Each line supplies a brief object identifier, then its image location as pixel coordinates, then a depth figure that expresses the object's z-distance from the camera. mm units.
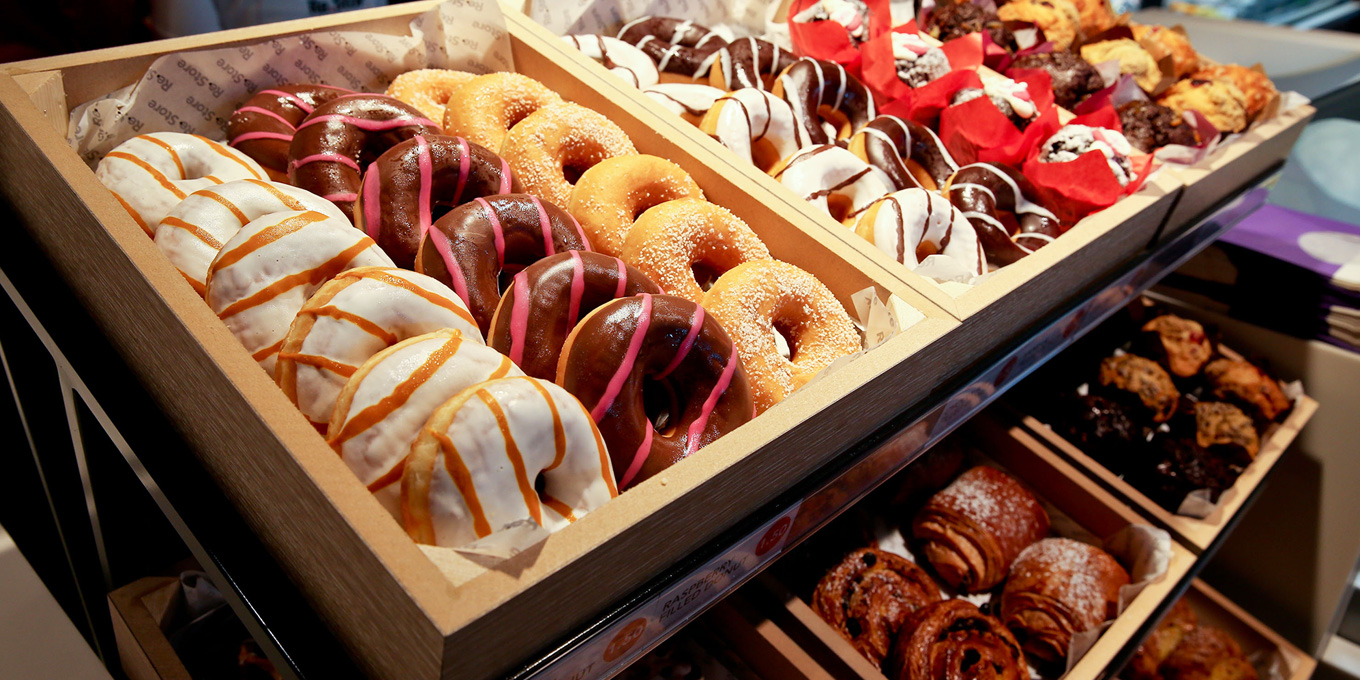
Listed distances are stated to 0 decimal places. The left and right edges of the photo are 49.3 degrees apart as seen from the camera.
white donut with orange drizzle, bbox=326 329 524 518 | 677
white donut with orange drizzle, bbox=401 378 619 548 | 661
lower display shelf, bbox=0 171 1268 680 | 679
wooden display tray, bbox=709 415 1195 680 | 864
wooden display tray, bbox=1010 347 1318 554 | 1024
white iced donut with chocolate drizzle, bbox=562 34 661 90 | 1020
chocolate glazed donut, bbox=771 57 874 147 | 1006
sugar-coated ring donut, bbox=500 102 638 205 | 870
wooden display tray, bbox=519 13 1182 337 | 824
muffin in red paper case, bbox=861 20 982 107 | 1067
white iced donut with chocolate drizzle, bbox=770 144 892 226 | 928
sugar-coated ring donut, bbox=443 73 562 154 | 892
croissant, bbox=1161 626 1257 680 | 1107
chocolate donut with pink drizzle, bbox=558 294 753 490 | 734
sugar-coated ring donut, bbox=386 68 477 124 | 921
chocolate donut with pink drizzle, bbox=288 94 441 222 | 817
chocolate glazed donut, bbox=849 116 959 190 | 962
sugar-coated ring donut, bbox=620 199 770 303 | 832
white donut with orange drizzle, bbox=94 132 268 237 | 777
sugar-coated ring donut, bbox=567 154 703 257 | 853
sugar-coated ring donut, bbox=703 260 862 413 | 812
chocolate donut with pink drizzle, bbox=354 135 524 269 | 790
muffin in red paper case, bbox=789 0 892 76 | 1097
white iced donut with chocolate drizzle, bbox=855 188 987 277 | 895
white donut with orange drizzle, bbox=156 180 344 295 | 747
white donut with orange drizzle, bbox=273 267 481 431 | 703
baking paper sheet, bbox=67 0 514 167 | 841
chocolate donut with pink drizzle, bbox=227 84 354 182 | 853
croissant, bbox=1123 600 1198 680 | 1104
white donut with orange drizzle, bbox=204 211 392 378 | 724
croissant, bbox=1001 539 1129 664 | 950
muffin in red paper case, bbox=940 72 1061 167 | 1030
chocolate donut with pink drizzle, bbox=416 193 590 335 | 767
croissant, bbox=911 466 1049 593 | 984
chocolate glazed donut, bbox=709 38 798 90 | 1036
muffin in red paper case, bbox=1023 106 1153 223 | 986
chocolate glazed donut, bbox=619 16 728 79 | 1051
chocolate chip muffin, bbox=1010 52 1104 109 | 1144
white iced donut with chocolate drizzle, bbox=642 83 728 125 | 986
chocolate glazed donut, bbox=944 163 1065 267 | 950
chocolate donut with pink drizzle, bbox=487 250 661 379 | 745
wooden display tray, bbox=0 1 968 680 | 634
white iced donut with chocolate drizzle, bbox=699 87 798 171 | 940
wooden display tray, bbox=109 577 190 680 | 848
